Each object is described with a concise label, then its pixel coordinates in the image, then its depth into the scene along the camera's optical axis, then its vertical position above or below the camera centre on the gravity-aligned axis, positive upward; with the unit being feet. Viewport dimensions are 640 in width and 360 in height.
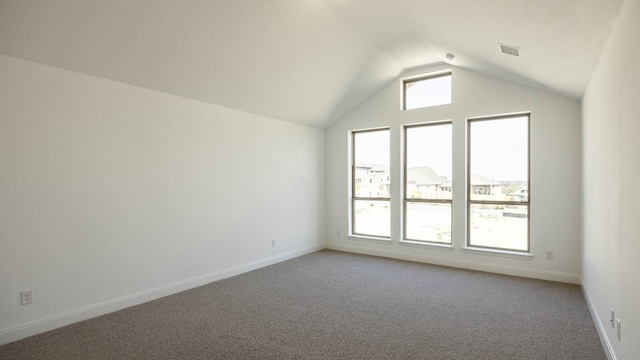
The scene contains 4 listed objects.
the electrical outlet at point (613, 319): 7.82 -3.41
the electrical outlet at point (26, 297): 9.45 -3.37
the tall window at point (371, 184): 19.95 -0.40
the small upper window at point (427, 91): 17.79 +4.79
